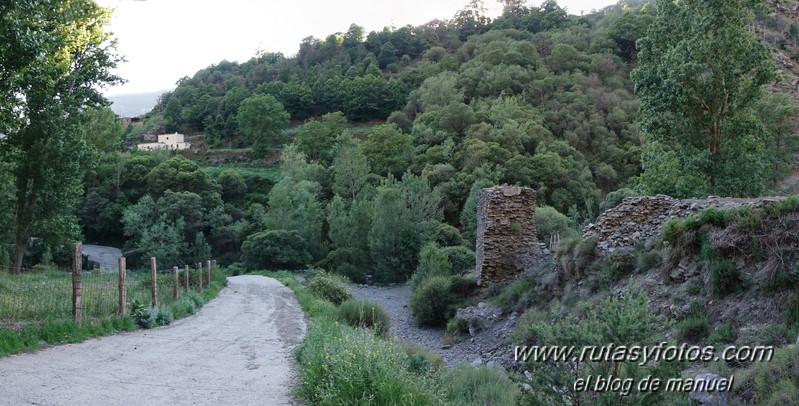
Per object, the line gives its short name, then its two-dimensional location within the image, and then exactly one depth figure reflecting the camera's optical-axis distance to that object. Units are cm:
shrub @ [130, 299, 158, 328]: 1130
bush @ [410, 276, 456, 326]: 2162
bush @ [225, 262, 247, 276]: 4425
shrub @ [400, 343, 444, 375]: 803
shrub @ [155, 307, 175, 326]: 1197
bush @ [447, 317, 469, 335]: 1877
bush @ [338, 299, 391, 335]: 1539
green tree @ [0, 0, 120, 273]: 2136
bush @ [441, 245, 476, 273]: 3184
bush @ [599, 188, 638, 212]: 2941
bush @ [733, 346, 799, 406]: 689
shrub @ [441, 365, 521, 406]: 765
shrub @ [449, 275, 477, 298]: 2164
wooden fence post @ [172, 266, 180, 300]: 1578
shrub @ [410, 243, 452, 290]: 2786
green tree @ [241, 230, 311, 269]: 4319
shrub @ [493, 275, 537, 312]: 1767
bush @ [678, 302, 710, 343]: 1028
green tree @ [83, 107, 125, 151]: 4434
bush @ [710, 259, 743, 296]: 1055
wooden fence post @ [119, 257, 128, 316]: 1101
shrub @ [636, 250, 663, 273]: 1348
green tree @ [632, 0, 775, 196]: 1702
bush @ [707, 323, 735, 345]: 966
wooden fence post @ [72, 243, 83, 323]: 940
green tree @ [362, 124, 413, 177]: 5650
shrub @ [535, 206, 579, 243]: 3362
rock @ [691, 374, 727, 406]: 767
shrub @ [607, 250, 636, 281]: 1432
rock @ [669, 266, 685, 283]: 1199
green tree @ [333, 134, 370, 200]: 5263
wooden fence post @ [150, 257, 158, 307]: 1337
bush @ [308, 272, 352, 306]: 2210
